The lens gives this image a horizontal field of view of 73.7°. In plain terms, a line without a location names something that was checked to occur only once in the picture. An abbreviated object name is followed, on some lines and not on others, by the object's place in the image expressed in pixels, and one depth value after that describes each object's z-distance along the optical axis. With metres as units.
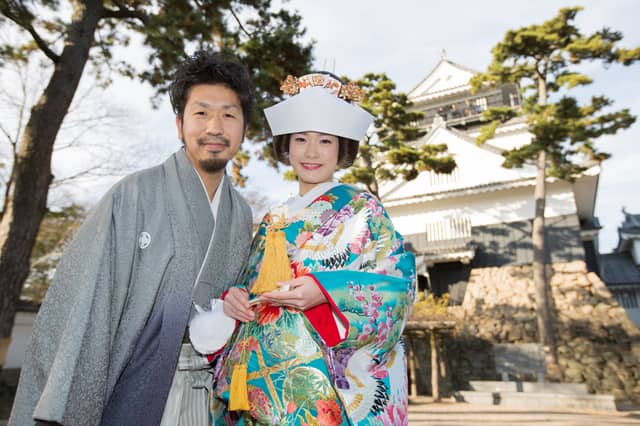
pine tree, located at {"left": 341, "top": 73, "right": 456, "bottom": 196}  10.86
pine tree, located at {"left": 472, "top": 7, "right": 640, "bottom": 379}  12.73
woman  1.65
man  1.54
